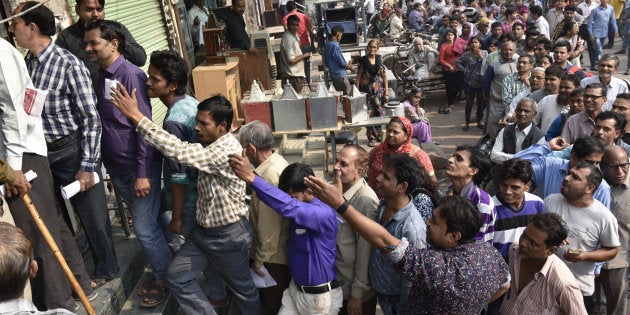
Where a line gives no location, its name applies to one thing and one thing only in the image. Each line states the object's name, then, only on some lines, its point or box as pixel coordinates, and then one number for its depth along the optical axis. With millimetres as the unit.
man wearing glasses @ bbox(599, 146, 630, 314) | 3604
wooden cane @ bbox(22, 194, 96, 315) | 2918
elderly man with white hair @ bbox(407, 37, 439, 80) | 10209
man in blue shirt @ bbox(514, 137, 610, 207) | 3577
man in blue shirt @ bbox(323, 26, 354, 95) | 8625
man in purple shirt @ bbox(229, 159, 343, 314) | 2852
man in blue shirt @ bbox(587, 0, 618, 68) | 11602
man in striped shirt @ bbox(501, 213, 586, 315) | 2807
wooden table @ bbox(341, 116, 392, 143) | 6191
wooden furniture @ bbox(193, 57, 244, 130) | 6816
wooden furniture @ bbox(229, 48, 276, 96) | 8023
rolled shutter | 6430
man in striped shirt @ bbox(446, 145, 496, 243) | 3584
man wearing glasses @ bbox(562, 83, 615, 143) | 4477
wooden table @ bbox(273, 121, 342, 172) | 5984
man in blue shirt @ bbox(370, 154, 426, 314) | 2951
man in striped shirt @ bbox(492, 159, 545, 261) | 3342
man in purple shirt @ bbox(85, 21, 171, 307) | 3334
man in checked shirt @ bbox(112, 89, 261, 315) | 2963
